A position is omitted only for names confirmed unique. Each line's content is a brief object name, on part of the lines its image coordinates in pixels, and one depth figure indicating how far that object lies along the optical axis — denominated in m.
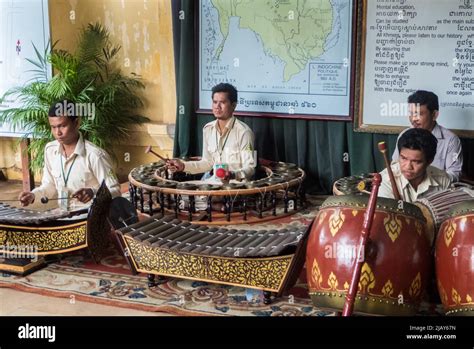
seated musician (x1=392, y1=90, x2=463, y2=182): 4.48
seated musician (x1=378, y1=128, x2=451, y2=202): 3.33
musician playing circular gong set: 5.11
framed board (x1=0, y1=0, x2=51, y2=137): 5.87
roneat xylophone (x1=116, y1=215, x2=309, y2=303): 3.18
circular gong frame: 4.61
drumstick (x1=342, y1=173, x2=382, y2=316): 2.65
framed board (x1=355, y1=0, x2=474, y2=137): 4.96
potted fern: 5.68
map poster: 5.41
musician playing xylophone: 3.98
